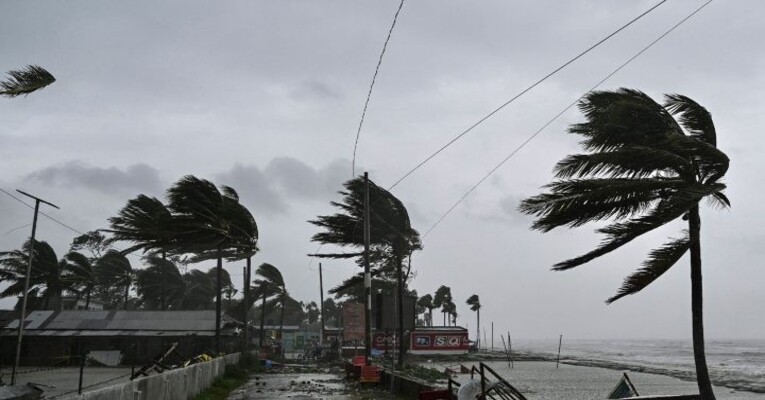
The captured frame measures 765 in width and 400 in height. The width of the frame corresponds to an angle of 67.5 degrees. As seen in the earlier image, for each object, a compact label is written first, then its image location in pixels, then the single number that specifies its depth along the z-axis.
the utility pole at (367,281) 19.92
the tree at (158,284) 60.34
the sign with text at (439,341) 55.88
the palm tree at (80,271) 48.97
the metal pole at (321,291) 52.56
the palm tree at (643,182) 8.54
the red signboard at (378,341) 53.03
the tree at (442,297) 106.12
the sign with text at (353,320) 40.41
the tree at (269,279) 56.47
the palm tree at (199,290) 70.81
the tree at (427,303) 115.41
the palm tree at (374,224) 29.53
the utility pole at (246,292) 31.09
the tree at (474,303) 110.88
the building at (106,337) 35.09
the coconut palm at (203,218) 26.11
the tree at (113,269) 58.75
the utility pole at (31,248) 19.87
